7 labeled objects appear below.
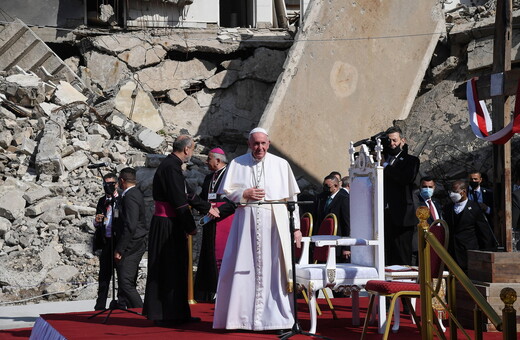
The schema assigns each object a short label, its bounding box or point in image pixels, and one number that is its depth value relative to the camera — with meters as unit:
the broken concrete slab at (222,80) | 19.48
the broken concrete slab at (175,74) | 19.23
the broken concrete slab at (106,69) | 19.03
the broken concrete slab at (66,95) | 16.74
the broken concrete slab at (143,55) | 19.19
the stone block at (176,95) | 19.22
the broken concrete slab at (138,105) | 17.30
